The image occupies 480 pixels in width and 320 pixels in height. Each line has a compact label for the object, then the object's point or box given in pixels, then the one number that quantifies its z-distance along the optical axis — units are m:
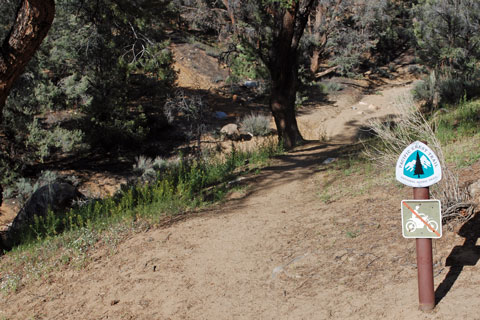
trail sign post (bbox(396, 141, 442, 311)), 3.40
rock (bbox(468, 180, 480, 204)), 5.00
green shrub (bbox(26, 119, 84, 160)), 15.15
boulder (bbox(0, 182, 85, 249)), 8.49
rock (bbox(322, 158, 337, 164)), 8.88
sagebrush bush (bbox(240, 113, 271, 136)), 18.38
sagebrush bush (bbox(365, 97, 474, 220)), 4.65
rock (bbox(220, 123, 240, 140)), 18.38
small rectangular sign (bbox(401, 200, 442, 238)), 3.40
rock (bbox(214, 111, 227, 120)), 20.77
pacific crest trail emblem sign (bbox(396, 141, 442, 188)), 3.38
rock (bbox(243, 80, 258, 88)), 25.05
